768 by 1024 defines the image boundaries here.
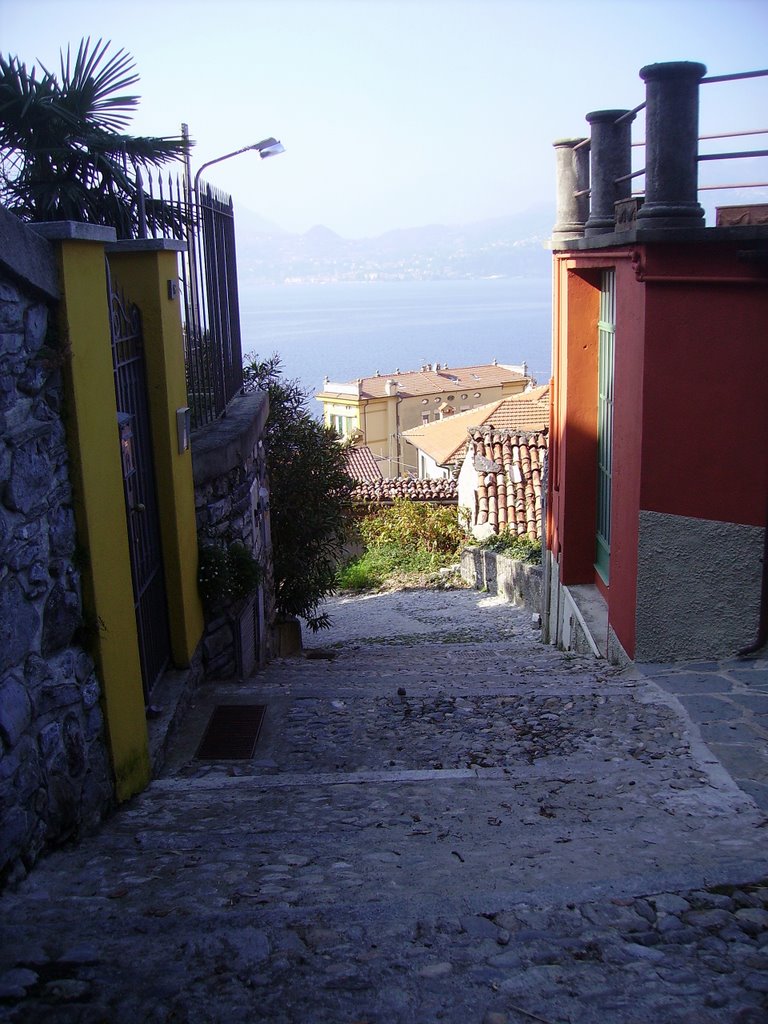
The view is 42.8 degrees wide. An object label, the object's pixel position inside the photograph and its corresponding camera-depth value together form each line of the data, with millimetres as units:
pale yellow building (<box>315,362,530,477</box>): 59938
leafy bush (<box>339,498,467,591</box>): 21156
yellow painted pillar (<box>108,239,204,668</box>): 5539
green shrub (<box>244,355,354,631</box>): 10312
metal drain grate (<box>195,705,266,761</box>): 5293
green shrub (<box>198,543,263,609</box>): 6426
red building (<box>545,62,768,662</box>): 5887
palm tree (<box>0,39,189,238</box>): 5466
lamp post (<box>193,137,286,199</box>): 13320
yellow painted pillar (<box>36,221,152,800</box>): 3795
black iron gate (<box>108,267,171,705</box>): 5000
